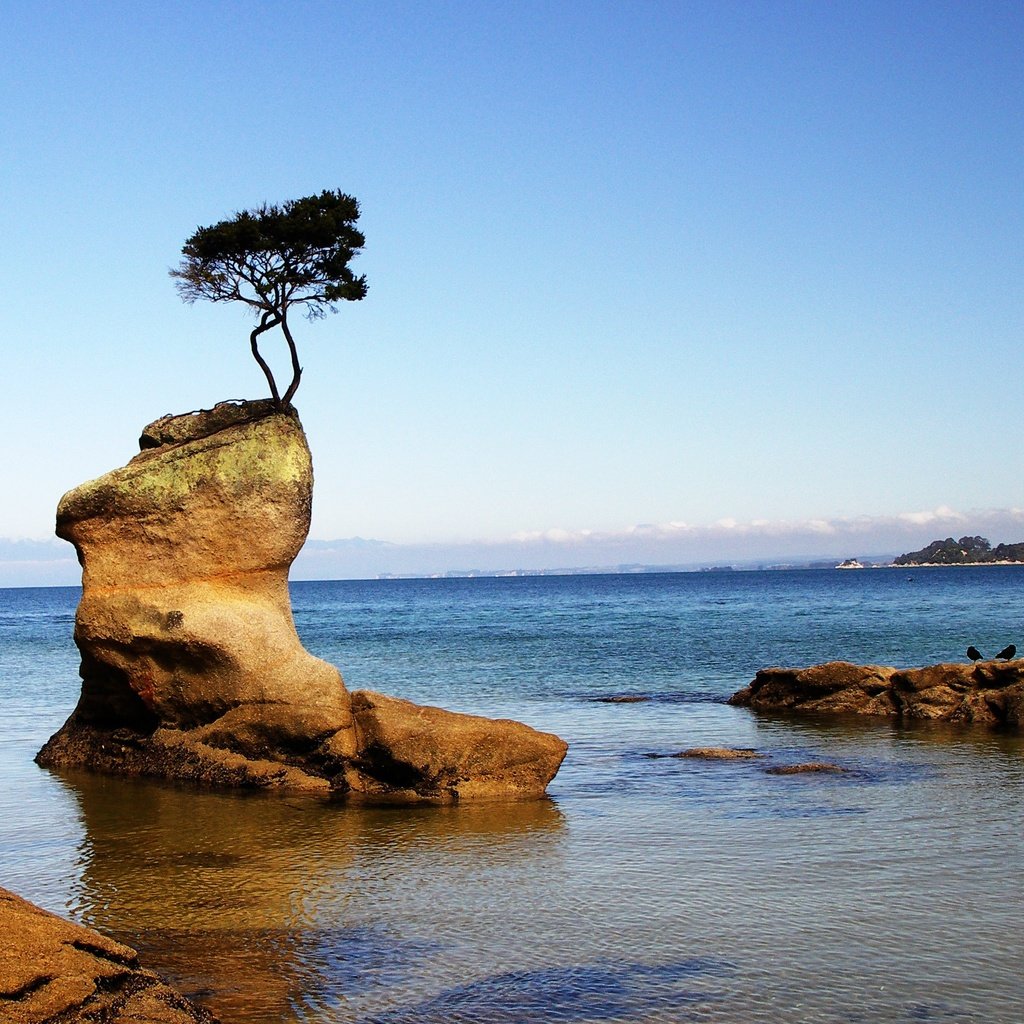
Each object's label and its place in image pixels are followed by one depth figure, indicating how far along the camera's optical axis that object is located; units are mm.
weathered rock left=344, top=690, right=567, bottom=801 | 17734
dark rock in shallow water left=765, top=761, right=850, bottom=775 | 19609
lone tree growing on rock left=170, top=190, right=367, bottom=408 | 21469
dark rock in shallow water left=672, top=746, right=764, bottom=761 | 21266
